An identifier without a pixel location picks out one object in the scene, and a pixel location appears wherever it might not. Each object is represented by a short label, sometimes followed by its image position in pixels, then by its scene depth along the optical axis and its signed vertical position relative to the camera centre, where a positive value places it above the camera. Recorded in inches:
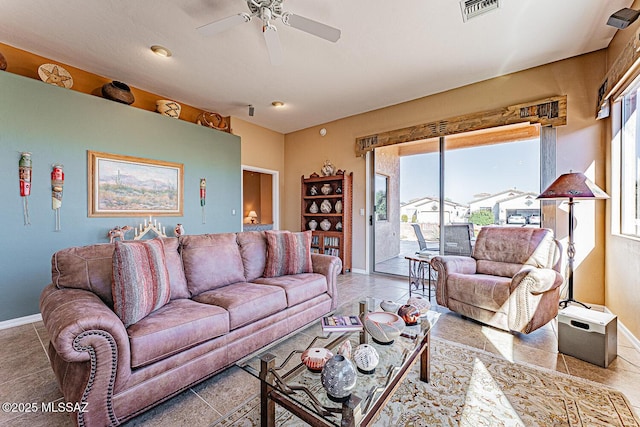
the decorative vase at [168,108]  159.3 +62.9
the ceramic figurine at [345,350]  54.8 -28.8
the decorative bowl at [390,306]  77.4 -28.1
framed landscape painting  133.0 +14.1
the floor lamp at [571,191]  101.3 +8.2
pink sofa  50.9 -27.5
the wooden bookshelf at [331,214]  200.8 -1.8
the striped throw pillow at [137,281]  63.5 -17.8
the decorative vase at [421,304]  75.5 -26.8
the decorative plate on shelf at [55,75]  119.5 +62.6
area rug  57.5 -44.9
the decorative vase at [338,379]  44.0 -28.0
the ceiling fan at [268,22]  84.7 +62.2
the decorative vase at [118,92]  137.0 +62.4
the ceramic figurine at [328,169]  209.0 +33.7
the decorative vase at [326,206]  209.8 +4.6
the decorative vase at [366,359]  51.6 -29.0
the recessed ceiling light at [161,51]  117.8 +72.8
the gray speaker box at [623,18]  81.8 +60.7
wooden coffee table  41.6 -31.6
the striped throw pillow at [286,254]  111.4 -18.3
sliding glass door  145.1 +12.5
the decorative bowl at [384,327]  62.9 -27.9
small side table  137.8 -36.1
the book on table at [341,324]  68.2 -29.5
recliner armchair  93.0 -26.7
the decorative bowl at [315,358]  51.3 -28.8
